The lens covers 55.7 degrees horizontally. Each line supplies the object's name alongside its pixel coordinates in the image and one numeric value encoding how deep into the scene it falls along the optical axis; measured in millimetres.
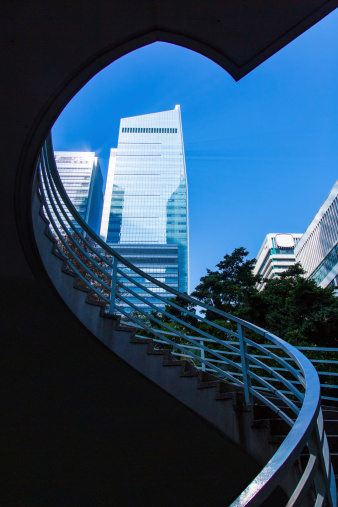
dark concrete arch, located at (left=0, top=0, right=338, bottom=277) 1700
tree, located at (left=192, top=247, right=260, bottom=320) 14430
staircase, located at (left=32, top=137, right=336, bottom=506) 2340
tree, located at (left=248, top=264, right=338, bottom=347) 10711
